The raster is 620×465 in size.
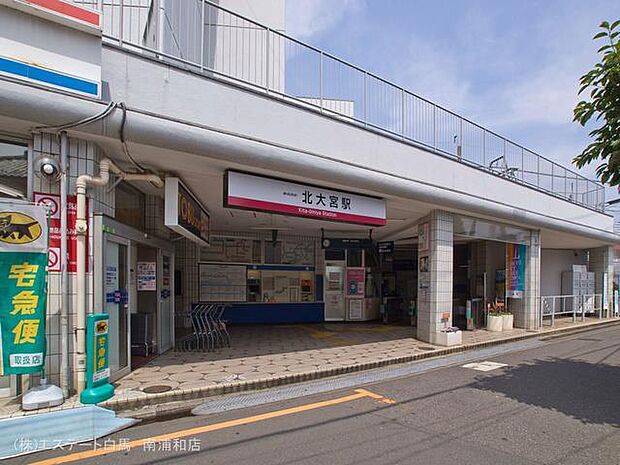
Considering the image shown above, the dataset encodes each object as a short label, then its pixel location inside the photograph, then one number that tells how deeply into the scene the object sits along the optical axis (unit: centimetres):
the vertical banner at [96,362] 556
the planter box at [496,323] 1360
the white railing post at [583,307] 1725
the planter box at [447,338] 1048
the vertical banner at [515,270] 1439
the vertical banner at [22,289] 516
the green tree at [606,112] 572
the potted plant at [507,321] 1387
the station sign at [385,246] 1502
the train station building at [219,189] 564
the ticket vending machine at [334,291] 1588
